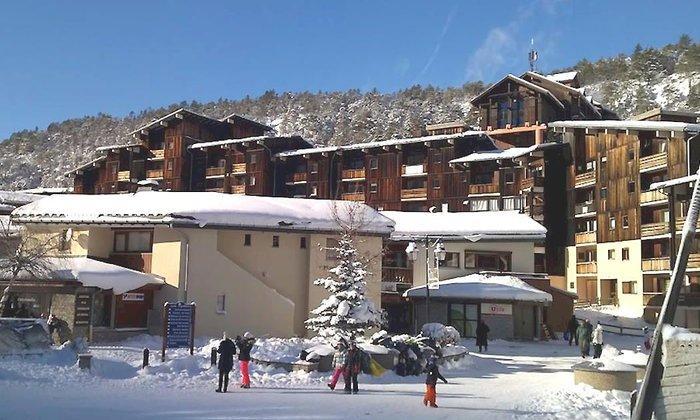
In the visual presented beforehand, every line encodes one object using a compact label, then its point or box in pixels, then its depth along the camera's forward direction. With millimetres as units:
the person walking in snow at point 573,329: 33375
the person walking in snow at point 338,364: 16469
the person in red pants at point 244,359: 16328
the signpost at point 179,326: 19031
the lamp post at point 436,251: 27667
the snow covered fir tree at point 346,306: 22562
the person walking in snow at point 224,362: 15336
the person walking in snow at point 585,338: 27000
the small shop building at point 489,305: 34156
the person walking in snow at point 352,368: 16234
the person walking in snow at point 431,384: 14508
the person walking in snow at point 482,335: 29281
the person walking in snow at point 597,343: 25328
